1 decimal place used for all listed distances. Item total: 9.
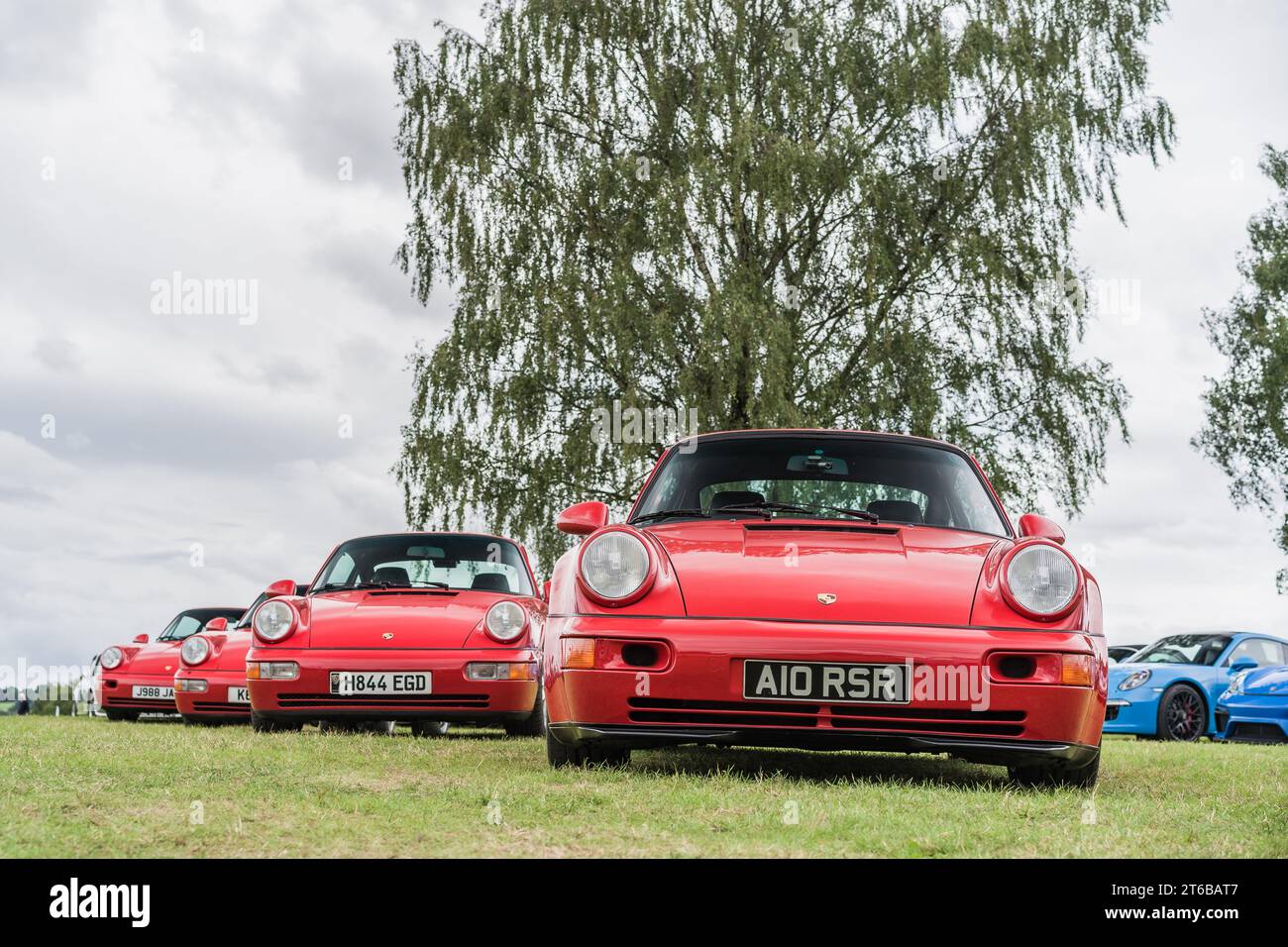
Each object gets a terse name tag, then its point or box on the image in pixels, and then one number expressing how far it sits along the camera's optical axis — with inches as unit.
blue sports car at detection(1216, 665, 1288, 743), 480.1
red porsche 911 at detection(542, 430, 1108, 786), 178.5
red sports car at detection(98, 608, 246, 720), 524.7
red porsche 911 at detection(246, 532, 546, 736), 304.7
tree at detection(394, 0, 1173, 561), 676.7
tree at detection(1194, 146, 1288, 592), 1304.1
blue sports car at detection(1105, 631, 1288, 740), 531.2
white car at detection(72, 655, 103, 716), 564.4
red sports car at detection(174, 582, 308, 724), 450.3
